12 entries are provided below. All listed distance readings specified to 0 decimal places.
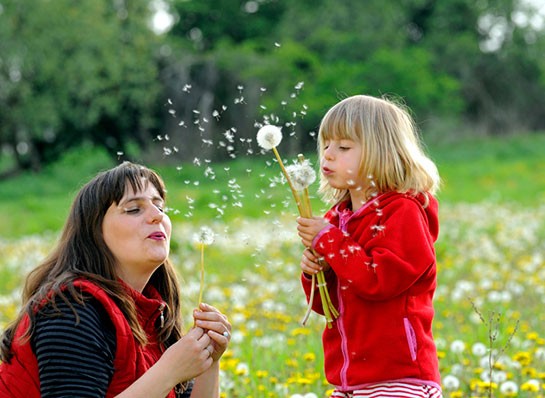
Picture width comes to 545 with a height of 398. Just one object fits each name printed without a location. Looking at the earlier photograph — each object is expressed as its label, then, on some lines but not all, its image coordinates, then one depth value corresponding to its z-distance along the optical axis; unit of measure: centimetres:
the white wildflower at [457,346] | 841
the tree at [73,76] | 4753
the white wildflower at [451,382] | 724
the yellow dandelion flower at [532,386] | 694
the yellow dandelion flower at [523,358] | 788
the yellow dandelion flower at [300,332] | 1014
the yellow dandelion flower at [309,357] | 851
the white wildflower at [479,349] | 821
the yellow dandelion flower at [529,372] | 769
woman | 487
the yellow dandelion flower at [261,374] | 782
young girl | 536
